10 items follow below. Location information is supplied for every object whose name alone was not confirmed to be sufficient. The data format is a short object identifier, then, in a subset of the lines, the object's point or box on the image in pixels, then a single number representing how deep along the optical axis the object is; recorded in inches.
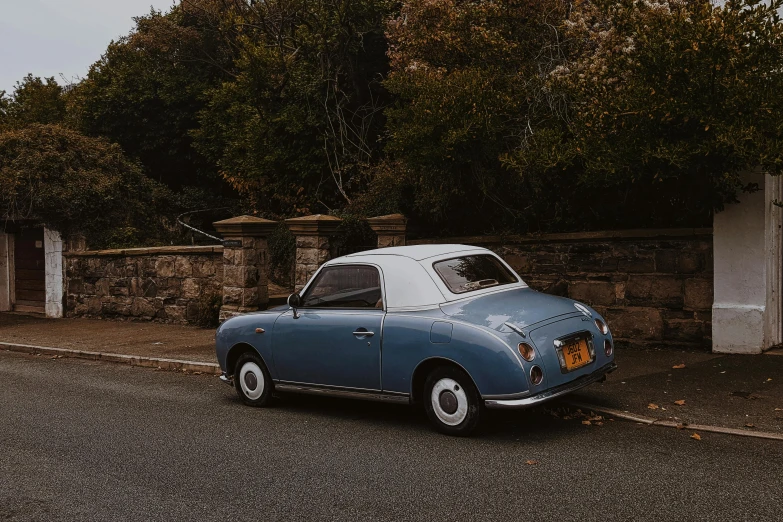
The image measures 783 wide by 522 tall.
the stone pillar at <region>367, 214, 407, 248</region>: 479.5
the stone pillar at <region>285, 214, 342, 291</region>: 498.3
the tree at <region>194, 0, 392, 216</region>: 699.7
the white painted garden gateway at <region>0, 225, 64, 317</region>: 719.7
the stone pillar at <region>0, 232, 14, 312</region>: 799.7
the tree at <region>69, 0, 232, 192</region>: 911.7
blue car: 241.0
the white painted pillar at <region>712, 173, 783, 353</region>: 366.3
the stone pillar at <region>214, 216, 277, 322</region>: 529.7
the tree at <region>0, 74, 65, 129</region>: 1165.7
